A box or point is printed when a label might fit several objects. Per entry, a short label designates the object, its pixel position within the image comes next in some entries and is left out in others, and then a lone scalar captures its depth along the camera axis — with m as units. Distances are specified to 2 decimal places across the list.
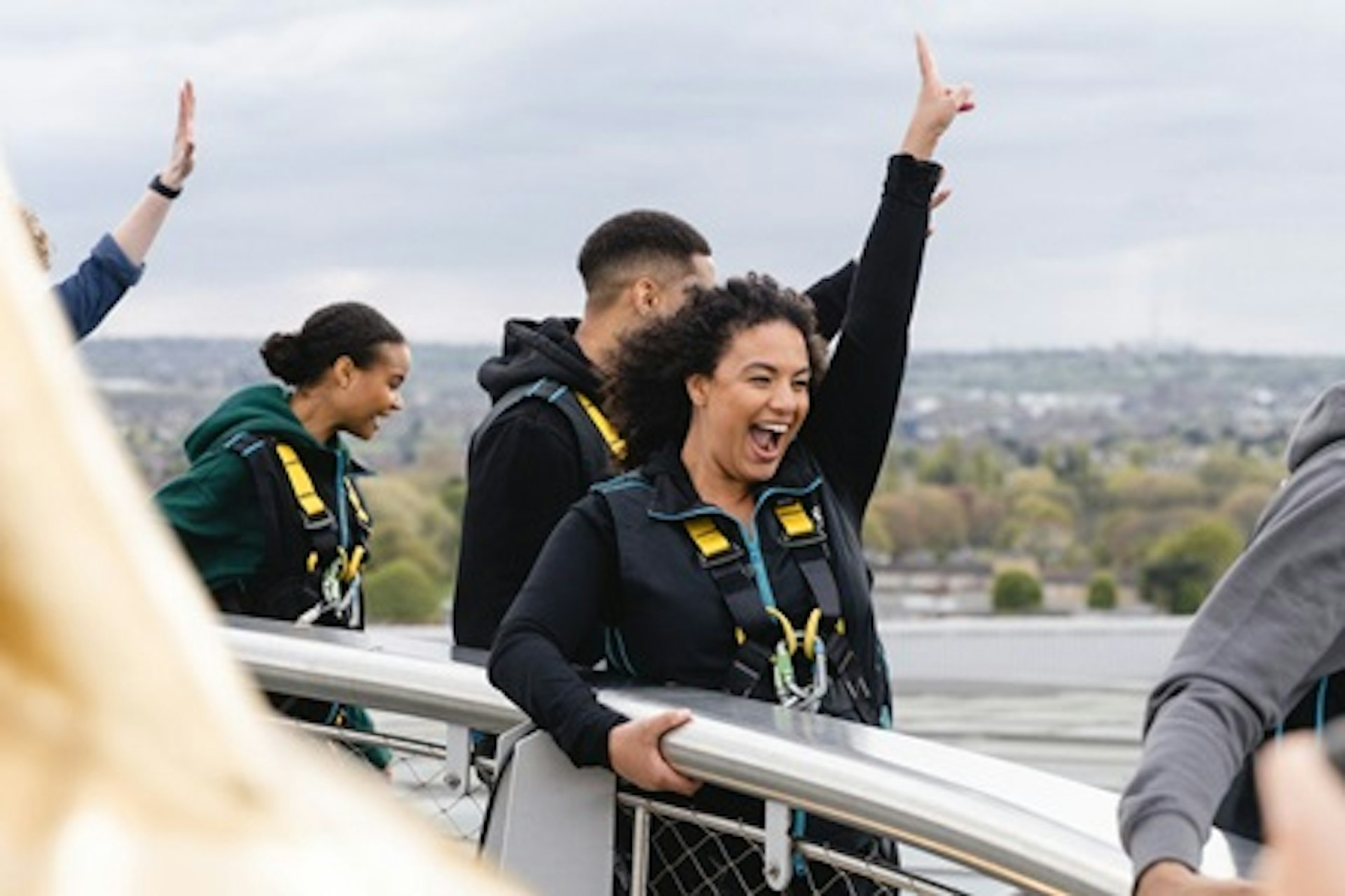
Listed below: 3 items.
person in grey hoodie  2.74
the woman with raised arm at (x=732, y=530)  4.25
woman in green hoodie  6.15
